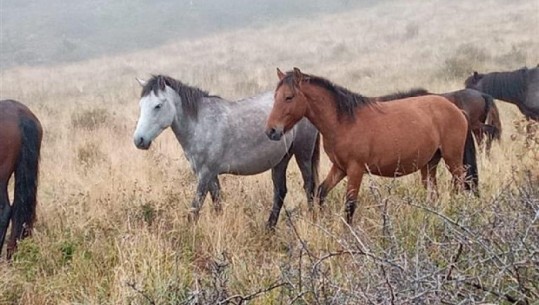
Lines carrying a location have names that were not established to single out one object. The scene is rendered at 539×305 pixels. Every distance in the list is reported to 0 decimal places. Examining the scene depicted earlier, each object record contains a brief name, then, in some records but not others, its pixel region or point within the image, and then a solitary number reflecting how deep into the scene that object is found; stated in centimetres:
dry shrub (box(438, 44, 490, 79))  1750
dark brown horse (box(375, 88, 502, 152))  892
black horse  1080
